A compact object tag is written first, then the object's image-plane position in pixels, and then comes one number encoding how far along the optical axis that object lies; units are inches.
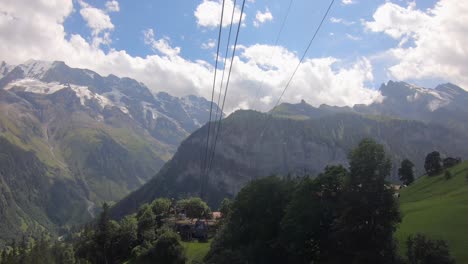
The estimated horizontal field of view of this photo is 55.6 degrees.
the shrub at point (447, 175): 4488.2
